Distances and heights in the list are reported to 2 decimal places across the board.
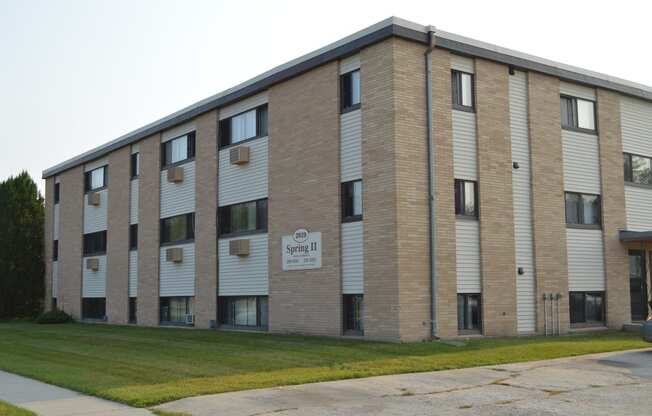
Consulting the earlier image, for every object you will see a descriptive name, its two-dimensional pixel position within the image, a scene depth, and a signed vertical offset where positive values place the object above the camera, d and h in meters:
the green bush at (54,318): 37.62 -1.70
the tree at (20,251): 43.34 +1.89
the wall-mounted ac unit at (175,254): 29.84 +1.10
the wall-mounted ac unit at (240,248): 25.80 +1.15
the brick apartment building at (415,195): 20.64 +2.62
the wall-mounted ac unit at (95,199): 37.59 +4.18
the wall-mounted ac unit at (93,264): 37.12 +0.93
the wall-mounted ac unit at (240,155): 26.12 +4.36
